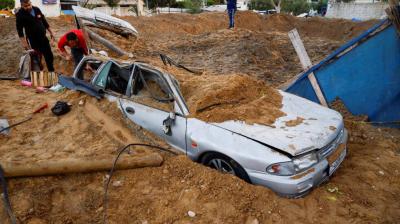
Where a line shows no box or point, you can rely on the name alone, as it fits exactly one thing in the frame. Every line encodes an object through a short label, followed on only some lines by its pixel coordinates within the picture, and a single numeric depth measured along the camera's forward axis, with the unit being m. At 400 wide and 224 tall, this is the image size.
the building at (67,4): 35.09
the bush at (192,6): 35.16
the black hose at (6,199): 2.98
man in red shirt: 6.75
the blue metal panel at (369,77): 5.34
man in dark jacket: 6.87
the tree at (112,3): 33.28
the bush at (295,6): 42.38
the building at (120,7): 32.84
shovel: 4.97
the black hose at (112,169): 3.21
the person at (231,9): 16.34
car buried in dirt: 3.27
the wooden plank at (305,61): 5.74
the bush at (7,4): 24.56
